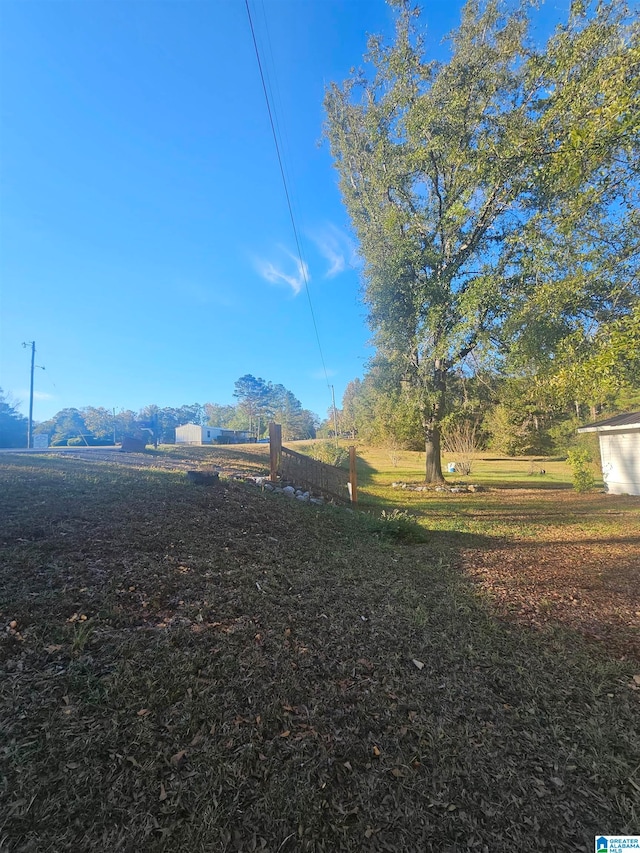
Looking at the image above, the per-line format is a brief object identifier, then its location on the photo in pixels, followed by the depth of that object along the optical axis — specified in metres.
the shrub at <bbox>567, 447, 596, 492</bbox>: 11.55
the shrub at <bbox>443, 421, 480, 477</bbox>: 18.37
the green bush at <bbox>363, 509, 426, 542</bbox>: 5.79
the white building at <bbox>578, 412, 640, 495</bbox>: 11.75
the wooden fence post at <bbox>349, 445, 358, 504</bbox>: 9.31
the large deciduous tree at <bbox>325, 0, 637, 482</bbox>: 6.31
